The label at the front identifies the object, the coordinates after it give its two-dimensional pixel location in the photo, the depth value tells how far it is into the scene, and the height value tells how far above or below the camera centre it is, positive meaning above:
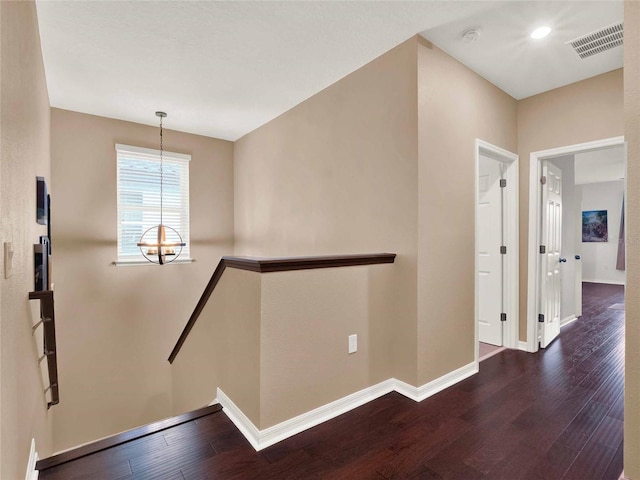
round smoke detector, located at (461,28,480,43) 2.47 +1.51
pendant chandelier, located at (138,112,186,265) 3.87 -0.07
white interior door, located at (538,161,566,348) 3.55 -0.20
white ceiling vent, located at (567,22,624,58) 2.46 +1.50
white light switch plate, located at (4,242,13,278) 1.29 -0.09
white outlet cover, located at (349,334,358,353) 2.44 -0.78
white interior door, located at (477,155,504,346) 3.62 -0.17
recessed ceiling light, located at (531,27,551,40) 2.45 +1.51
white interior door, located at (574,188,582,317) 4.92 -0.22
